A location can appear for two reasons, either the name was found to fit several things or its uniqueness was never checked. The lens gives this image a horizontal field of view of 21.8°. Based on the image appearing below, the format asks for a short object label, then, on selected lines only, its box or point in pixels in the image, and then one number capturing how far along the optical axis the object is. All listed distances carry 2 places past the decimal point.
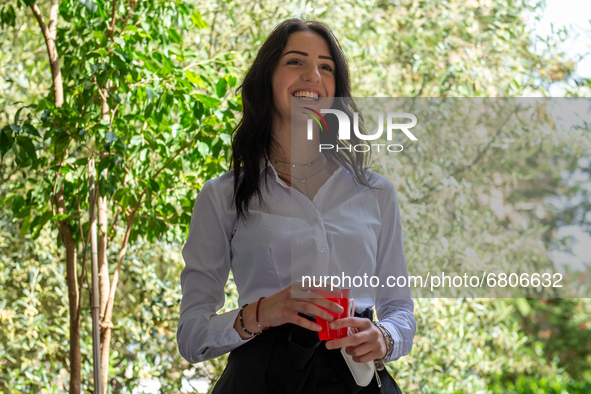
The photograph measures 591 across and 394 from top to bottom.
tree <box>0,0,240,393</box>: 3.40
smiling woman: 2.78
